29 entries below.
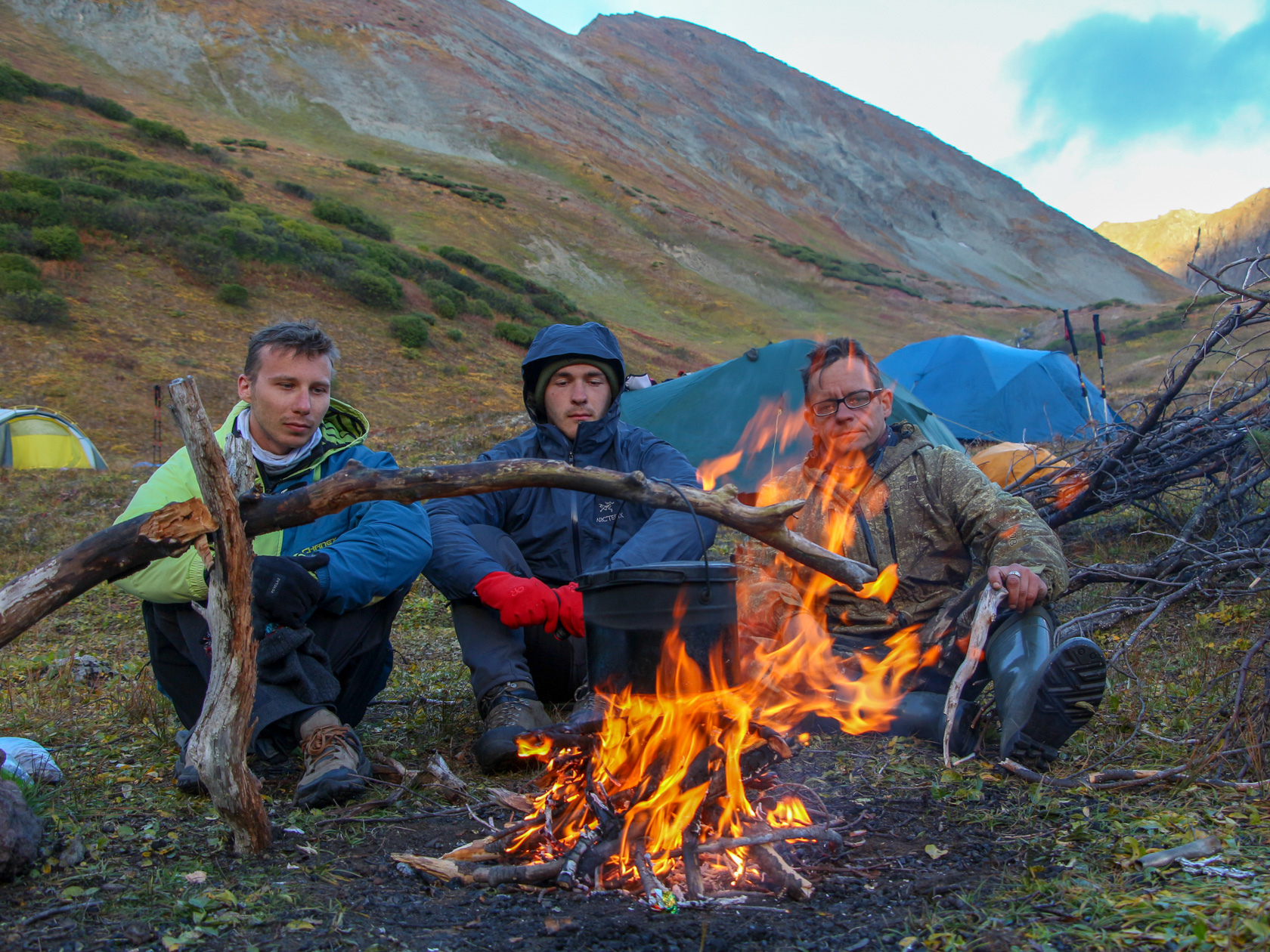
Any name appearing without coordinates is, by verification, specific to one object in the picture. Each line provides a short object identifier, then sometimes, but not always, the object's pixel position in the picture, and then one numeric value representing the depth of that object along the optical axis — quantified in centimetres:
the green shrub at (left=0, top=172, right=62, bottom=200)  2150
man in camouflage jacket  309
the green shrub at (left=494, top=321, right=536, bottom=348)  2644
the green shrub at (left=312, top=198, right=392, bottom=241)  3012
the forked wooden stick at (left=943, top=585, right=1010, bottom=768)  283
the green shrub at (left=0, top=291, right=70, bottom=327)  1758
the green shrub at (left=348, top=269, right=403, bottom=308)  2425
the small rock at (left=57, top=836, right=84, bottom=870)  213
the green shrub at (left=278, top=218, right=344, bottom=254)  2586
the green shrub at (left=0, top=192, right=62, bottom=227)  2039
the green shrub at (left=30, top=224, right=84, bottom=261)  1953
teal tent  879
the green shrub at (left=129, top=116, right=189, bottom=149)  2989
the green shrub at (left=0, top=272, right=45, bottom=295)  1784
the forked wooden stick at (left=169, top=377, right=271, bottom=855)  204
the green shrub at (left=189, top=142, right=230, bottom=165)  3072
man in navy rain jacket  301
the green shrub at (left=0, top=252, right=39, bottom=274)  1834
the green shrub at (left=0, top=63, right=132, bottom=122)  2838
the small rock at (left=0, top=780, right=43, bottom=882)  199
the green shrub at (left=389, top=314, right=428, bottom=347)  2286
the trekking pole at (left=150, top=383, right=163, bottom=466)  1502
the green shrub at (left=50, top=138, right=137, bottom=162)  2531
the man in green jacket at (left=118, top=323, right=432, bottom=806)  265
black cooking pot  226
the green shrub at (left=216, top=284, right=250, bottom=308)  2128
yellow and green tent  1239
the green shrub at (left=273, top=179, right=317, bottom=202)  3103
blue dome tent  1120
